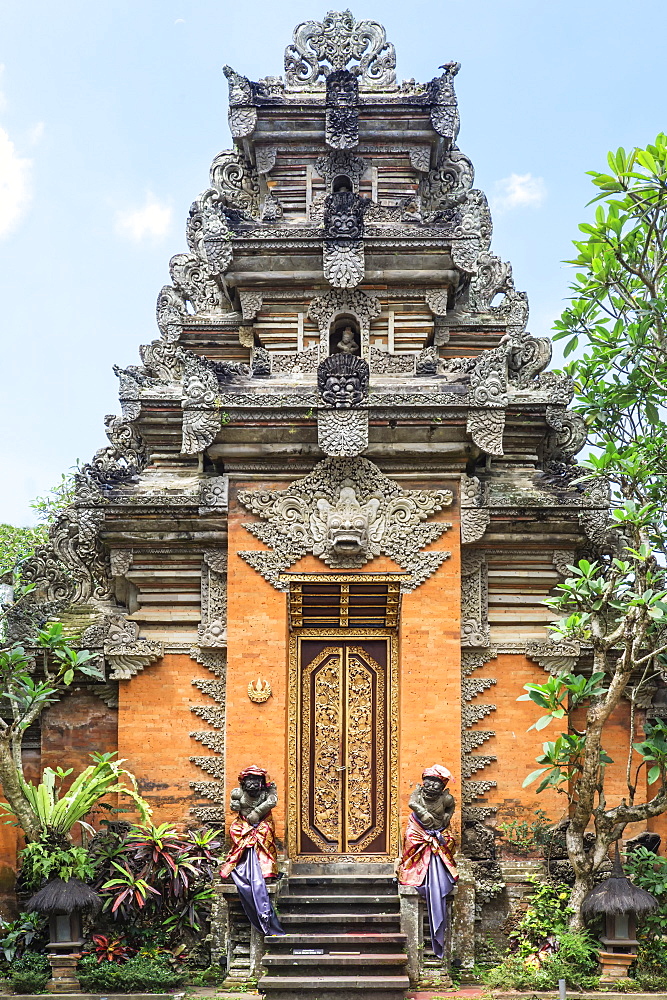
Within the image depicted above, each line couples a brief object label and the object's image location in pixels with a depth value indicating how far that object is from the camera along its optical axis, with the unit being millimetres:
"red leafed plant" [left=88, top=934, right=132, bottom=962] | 11859
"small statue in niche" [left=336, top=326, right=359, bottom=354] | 14586
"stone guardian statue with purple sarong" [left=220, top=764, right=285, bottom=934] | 11656
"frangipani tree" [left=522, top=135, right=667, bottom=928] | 11617
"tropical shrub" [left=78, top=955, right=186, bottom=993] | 11430
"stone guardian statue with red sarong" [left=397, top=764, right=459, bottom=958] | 11742
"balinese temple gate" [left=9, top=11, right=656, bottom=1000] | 12664
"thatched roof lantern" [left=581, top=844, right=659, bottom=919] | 11305
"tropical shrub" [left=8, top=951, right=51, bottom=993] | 11438
